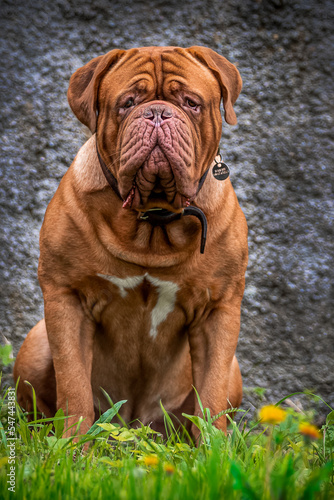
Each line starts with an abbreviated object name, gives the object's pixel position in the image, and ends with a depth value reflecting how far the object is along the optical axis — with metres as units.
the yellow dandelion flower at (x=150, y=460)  4.67
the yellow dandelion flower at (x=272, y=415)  4.52
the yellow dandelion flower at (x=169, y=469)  4.63
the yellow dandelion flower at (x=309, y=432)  4.54
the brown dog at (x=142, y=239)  5.06
